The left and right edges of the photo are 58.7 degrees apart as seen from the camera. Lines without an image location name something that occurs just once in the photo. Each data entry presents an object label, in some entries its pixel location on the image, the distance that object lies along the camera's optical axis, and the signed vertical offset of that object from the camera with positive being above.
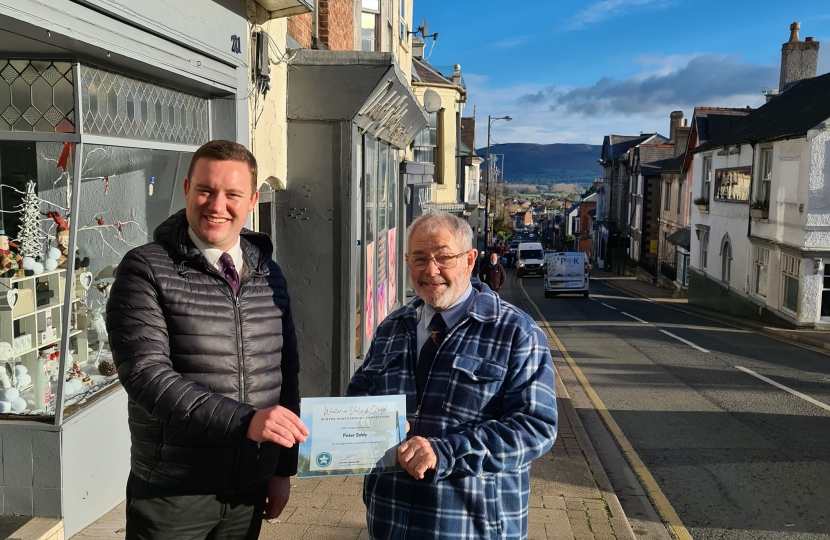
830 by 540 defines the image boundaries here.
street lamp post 52.97 -1.16
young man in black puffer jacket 2.47 -0.60
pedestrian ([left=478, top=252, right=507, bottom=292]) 20.72 -2.13
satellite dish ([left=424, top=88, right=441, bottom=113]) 17.52 +2.28
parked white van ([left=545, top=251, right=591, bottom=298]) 33.00 -3.29
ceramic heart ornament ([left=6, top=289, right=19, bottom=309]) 4.55 -0.66
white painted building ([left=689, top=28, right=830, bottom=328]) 21.95 -0.38
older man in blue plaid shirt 2.59 -0.75
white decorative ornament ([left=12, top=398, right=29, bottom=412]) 4.30 -1.26
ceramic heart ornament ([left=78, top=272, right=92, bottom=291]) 4.84 -0.59
